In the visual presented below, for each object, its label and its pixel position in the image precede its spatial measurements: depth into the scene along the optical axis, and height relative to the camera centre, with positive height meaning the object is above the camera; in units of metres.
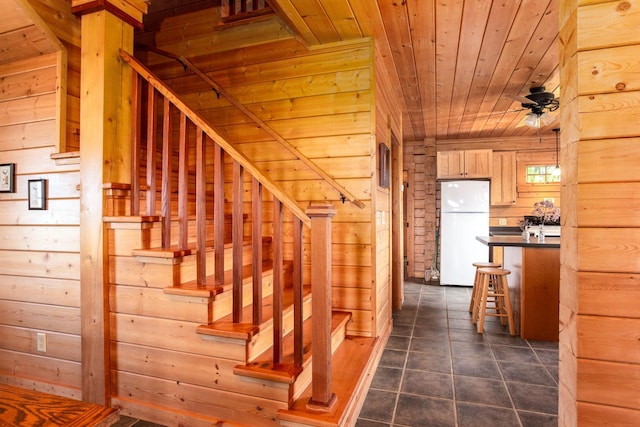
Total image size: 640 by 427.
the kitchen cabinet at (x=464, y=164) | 5.87 +0.83
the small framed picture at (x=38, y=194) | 2.32 +0.13
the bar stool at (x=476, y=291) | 3.94 -0.93
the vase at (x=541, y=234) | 3.68 -0.23
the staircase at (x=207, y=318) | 1.76 -0.60
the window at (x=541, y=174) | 6.02 +0.67
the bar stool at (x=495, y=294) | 3.54 -0.87
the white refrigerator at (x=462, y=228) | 5.80 -0.26
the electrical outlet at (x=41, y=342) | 2.33 -0.86
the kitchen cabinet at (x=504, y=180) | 5.99 +0.57
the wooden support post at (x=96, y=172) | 2.10 +0.25
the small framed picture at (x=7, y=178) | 2.42 +0.25
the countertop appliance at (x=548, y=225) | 5.37 -0.21
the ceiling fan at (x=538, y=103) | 3.71 +1.19
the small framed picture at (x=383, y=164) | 3.04 +0.44
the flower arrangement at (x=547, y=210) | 4.14 +0.03
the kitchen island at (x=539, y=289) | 3.41 -0.76
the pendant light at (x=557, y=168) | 5.91 +0.75
